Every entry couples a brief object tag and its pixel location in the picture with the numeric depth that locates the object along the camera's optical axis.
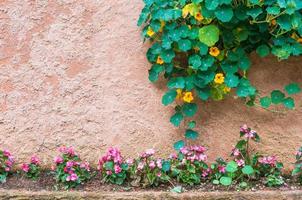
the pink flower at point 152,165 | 3.15
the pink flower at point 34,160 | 3.33
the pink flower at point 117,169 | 3.17
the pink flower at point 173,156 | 3.26
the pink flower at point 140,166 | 3.15
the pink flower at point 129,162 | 3.23
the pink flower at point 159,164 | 3.16
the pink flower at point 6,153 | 3.32
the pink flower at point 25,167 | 3.29
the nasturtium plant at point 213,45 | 3.04
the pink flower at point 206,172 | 3.23
